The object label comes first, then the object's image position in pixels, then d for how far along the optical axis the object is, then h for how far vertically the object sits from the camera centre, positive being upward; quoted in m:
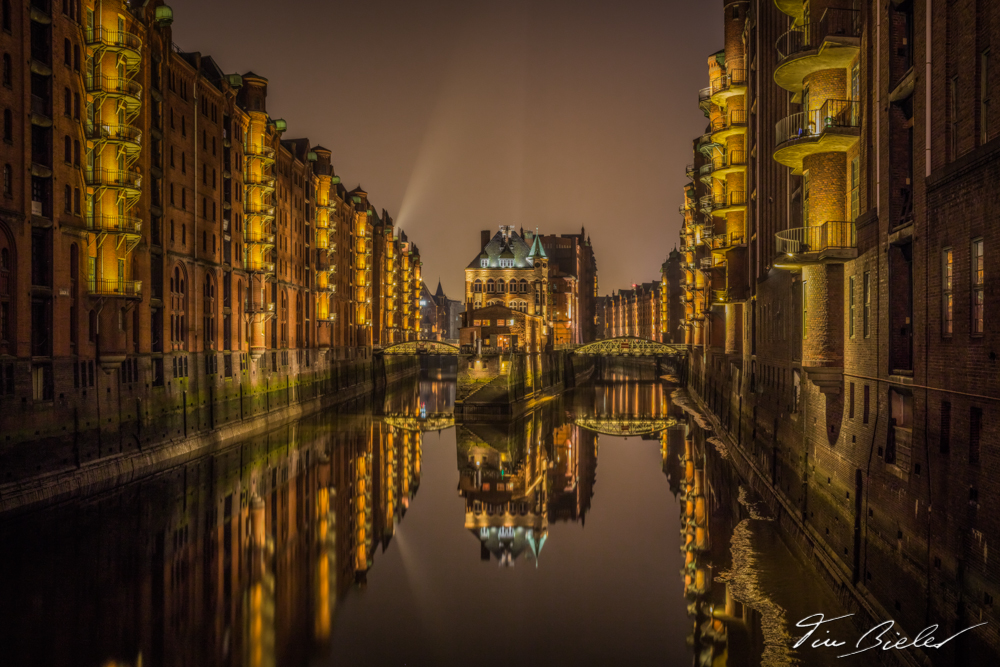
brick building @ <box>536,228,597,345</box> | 126.19 +7.30
